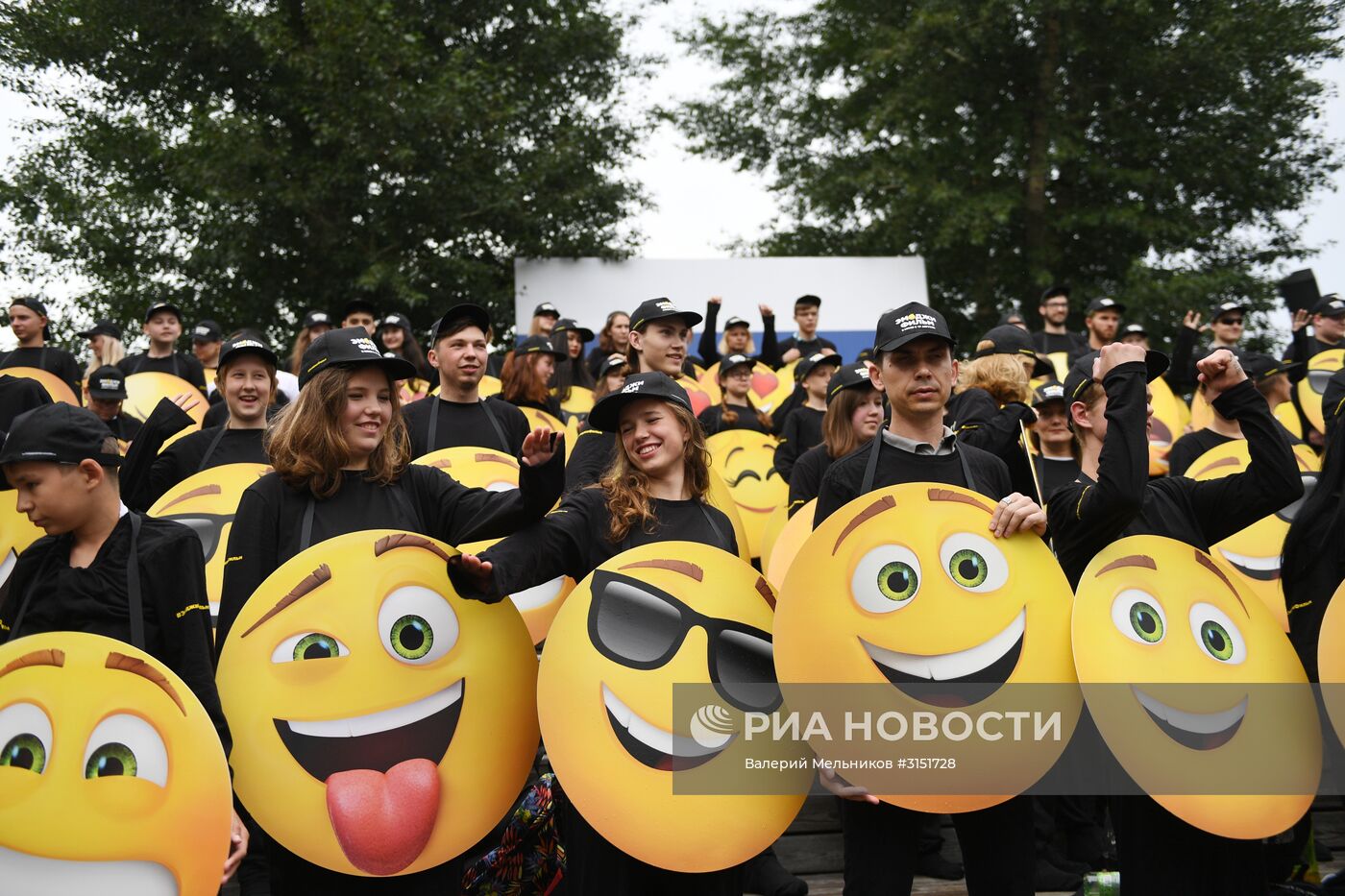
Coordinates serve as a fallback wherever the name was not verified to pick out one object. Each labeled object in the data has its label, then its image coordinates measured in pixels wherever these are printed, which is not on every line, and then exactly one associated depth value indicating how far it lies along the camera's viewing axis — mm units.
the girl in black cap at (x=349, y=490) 3574
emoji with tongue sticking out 3373
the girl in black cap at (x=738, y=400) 8500
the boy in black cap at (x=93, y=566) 3299
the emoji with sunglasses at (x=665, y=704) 3375
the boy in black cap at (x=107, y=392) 7141
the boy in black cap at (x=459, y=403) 5719
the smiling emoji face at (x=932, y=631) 3367
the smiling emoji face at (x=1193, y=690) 3377
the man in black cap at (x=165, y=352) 9023
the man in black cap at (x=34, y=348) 8531
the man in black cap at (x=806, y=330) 10922
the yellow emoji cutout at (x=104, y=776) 2949
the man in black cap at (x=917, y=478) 3445
